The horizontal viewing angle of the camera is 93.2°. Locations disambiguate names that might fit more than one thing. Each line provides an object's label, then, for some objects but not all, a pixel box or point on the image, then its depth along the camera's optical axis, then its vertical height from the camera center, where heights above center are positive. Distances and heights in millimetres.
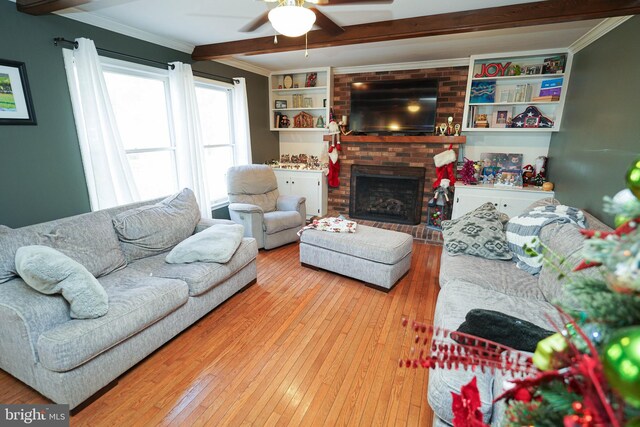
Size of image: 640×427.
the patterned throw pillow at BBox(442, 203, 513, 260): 2434 -784
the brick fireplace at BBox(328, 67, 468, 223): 4152 -31
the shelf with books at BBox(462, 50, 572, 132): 3549 +623
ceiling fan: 1585 +642
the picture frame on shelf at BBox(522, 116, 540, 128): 3730 +229
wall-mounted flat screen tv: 4102 +476
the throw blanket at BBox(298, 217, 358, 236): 3101 -874
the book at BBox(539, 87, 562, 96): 3541 +573
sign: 3758 +867
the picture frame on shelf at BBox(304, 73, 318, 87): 4797 +931
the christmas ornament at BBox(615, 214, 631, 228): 421 -109
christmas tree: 352 -286
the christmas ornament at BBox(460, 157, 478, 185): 4059 -413
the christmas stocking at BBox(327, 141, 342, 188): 4844 -432
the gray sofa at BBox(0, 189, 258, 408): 1533 -966
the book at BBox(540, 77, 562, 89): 3536 +667
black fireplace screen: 4590 -819
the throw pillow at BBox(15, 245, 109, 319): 1601 -749
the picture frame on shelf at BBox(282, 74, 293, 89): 4953 +939
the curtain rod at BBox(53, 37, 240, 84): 2414 +795
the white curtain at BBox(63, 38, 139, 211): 2523 +61
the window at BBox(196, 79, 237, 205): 4083 +95
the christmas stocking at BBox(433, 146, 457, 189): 4102 -329
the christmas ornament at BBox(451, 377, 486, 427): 575 -501
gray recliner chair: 3607 -847
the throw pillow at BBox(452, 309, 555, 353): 1151 -726
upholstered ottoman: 2756 -1062
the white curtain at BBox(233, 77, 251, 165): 4289 +249
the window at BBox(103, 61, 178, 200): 3043 +157
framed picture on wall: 2154 +307
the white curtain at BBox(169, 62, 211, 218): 3422 +84
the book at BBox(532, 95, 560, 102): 3559 +493
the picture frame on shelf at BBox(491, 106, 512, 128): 3955 +303
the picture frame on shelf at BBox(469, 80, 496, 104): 3887 +614
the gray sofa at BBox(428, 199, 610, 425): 1238 -929
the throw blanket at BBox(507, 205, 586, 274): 2201 -630
